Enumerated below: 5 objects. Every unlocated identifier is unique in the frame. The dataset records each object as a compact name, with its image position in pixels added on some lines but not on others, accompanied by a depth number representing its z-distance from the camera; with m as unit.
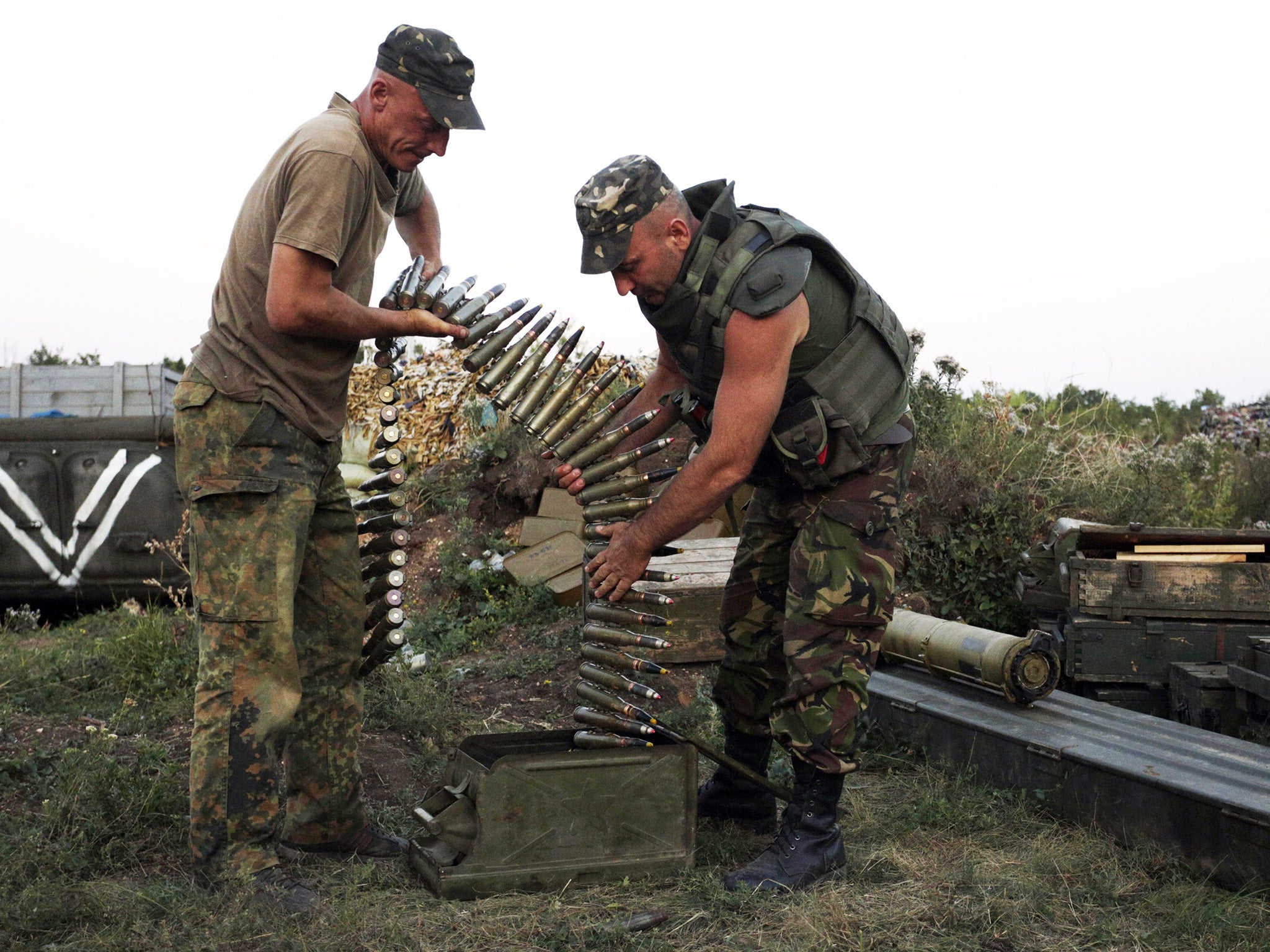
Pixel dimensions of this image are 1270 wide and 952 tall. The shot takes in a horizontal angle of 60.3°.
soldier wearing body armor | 3.75
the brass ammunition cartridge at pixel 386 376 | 4.54
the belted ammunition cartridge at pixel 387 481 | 4.71
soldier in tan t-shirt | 3.64
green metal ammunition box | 3.79
